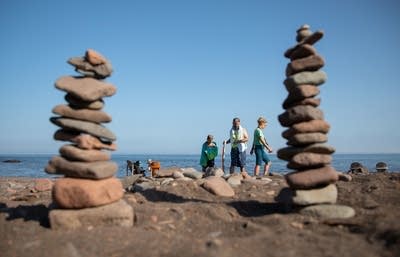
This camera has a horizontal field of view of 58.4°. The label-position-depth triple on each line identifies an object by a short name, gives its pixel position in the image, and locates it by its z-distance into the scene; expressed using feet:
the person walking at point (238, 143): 44.50
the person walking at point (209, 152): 47.26
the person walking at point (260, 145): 43.42
